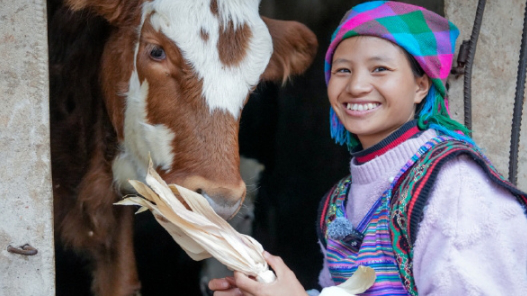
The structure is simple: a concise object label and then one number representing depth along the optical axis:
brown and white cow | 1.86
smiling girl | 1.19
